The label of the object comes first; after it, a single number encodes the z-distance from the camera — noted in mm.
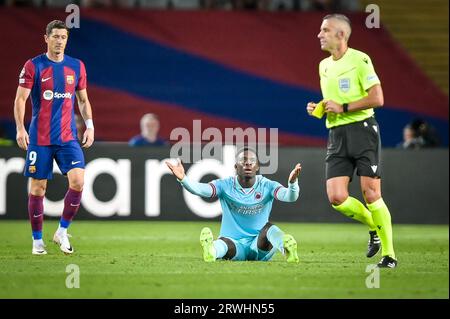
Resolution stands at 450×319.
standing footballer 9227
